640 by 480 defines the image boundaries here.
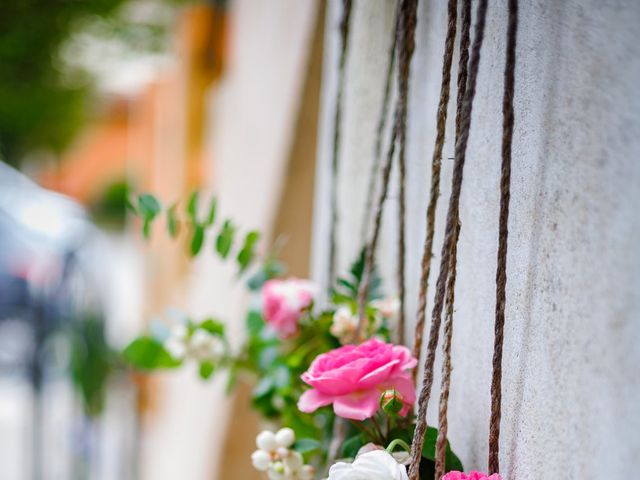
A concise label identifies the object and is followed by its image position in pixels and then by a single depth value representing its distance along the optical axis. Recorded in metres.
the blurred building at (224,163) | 1.63
